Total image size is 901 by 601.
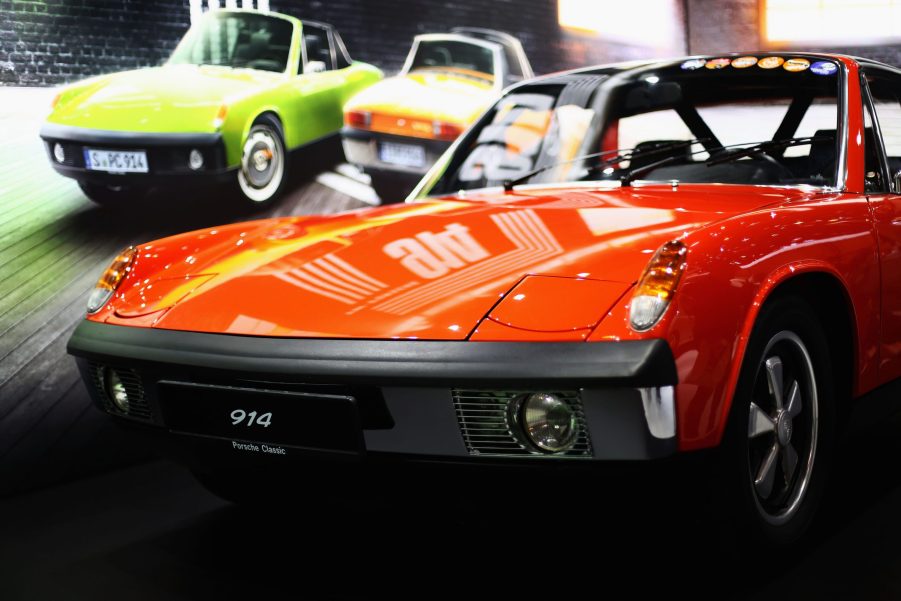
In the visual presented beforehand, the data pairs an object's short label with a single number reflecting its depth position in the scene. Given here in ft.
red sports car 6.12
